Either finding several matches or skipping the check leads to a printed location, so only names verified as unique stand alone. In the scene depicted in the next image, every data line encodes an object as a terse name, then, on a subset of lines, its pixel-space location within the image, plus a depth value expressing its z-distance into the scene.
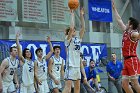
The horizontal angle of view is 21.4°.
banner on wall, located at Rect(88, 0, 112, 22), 16.07
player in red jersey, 9.25
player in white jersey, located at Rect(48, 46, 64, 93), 11.68
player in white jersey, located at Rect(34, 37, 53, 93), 11.29
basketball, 9.32
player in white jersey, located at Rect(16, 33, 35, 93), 10.88
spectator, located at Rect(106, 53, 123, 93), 14.64
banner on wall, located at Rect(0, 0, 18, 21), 12.61
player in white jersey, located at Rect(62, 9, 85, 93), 9.08
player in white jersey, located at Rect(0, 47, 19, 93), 10.27
